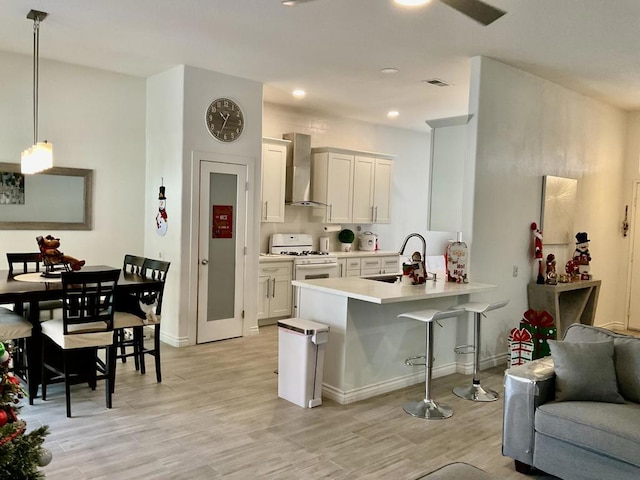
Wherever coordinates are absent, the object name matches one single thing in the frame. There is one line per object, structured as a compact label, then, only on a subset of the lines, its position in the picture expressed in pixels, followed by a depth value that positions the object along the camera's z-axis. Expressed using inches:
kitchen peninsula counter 154.3
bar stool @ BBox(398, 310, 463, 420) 142.0
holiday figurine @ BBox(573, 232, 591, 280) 237.9
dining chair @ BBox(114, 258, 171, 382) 161.9
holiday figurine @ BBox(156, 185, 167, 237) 218.5
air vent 216.5
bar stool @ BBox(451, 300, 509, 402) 158.7
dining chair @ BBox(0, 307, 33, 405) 139.2
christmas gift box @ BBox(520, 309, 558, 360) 190.2
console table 215.5
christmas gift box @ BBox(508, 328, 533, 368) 179.0
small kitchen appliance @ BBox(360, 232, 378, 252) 314.0
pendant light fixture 152.6
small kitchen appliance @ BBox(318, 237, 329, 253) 295.6
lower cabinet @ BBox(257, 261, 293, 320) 250.5
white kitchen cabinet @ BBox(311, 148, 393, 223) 284.4
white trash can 148.5
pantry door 215.8
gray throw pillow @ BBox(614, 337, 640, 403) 112.9
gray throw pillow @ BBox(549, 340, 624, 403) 111.3
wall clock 213.8
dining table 138.8
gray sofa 101.6
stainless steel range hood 271.6
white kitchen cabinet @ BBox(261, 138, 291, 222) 256.5
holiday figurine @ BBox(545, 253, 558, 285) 216.5
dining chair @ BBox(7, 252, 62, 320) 171.8
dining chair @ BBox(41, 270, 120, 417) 137.8
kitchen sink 189.6
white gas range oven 263.0
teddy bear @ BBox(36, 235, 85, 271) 164.2
